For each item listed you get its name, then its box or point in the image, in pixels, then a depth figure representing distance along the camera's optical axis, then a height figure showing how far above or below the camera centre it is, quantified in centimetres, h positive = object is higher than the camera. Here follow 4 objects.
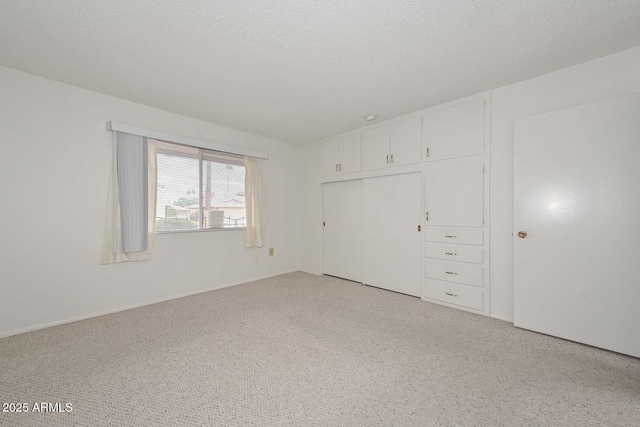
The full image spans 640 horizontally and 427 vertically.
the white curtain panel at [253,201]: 409 +18
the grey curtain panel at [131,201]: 286 +14
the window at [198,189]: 331 +33
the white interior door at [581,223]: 201 -11
